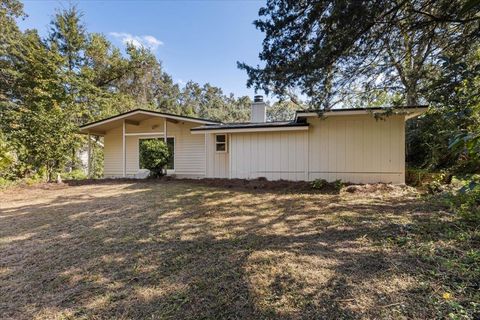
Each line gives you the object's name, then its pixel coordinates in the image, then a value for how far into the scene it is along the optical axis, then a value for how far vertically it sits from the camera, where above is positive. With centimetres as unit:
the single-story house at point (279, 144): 776 +48
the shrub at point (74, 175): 1278 -101
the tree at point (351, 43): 409 +226
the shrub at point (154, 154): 1031 +13
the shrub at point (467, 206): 370 -90
